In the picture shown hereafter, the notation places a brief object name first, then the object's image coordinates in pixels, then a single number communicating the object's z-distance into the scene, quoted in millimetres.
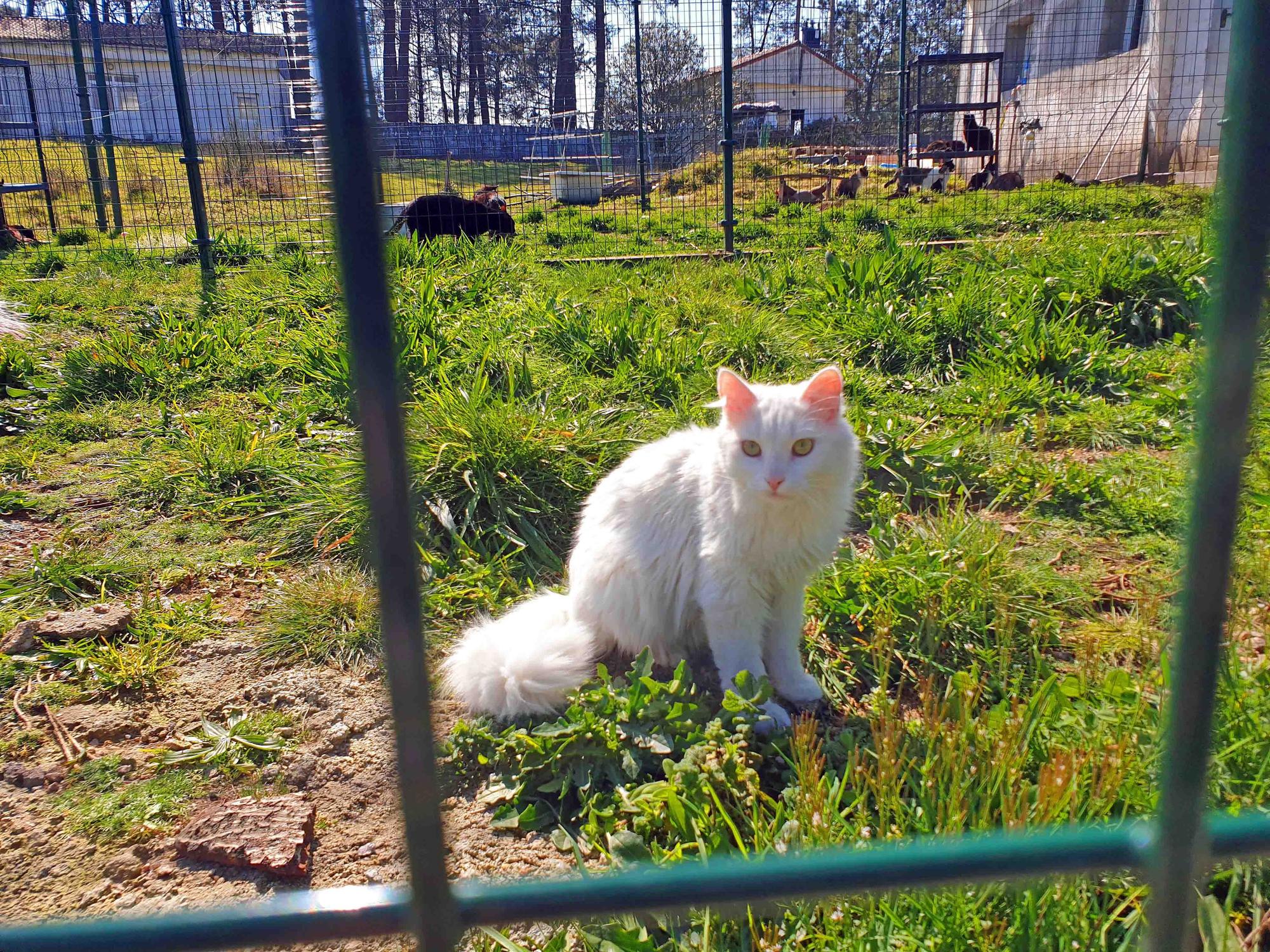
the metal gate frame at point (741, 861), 488
